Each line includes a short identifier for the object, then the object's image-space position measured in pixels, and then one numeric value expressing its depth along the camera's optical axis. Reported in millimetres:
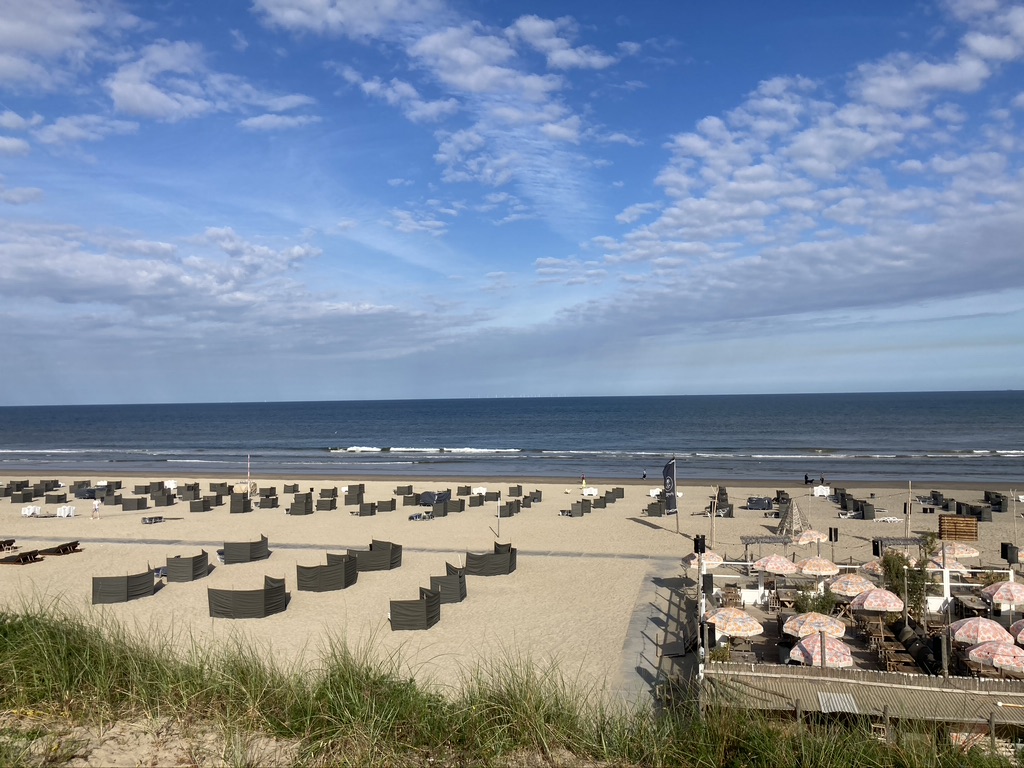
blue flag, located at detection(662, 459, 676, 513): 22047
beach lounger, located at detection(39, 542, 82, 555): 20406
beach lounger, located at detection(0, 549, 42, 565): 19125
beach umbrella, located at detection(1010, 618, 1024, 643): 11820
